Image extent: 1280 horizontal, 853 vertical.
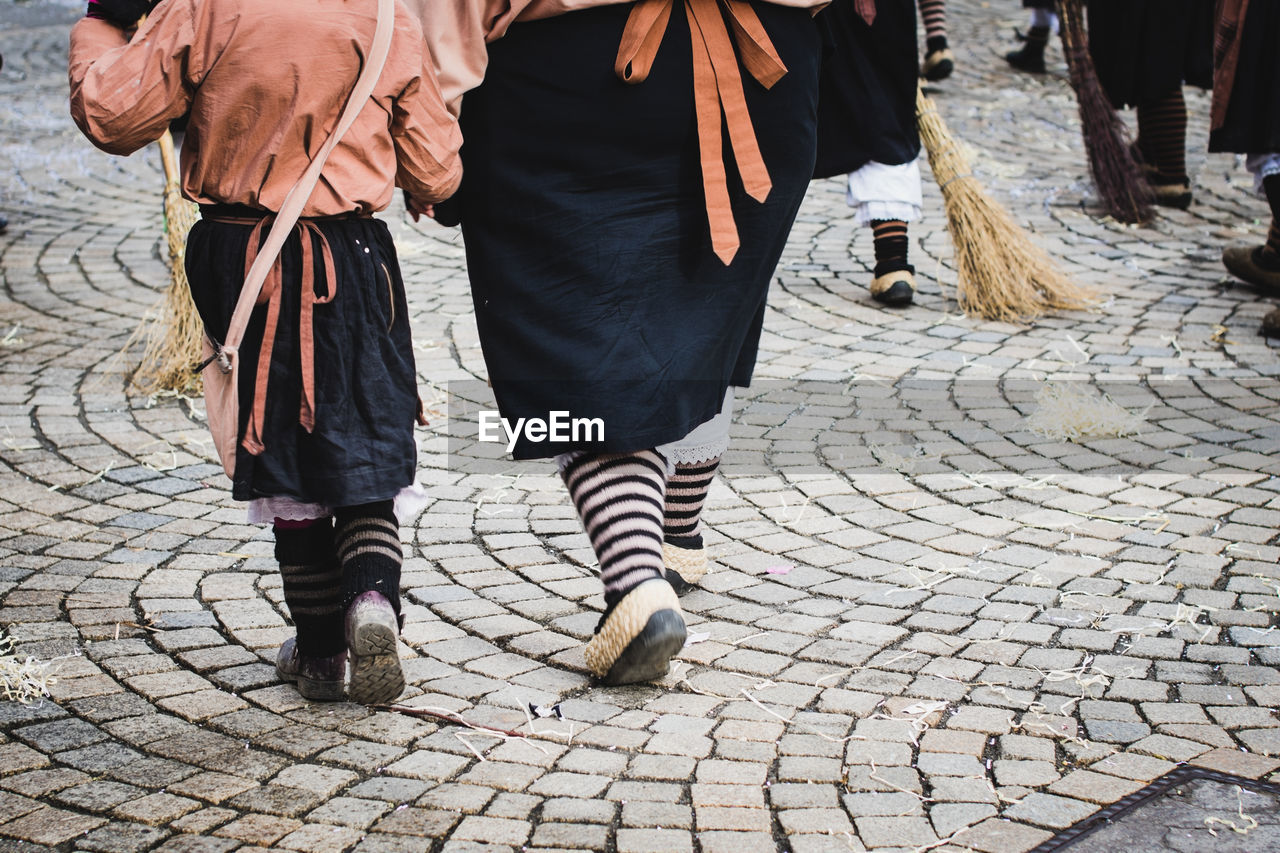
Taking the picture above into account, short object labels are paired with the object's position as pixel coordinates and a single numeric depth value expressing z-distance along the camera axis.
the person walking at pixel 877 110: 5.45
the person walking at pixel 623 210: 2.72
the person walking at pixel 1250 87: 5.99
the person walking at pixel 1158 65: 7.59
